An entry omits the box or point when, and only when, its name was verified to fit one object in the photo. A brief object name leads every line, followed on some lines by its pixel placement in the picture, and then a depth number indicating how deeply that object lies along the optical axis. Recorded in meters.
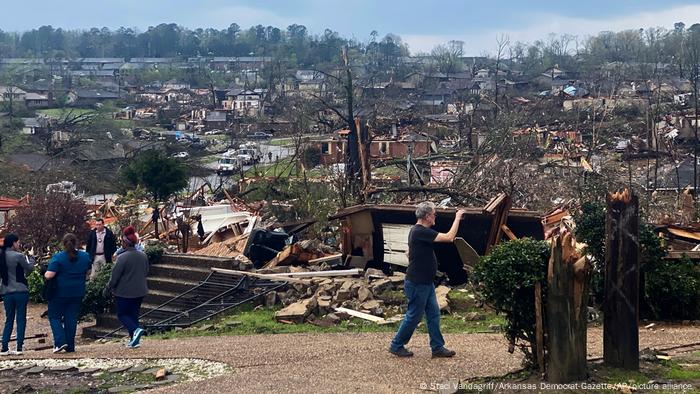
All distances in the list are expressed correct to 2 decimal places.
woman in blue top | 10.03
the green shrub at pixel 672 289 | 10.38
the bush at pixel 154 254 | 14.61
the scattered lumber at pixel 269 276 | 13.05
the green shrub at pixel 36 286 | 15.98
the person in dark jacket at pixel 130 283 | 9.95
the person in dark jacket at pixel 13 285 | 10.23
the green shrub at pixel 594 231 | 10.62
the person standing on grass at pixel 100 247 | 13.95
